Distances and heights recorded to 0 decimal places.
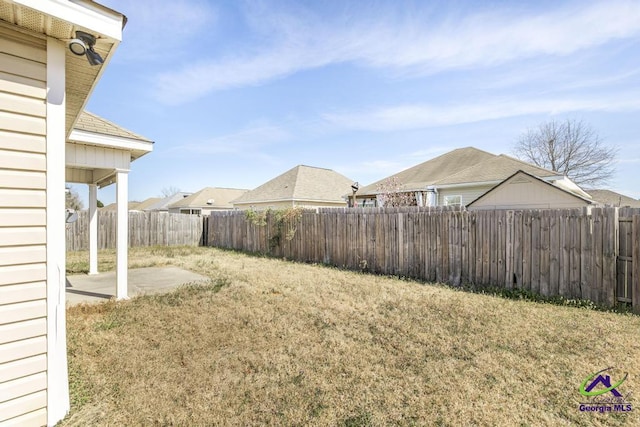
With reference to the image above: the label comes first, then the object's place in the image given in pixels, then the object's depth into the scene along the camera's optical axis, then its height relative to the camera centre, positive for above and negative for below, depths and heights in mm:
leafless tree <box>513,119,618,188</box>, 22781 +4871
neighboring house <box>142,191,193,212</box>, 40625 +1753
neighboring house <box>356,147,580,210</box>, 12734 +1644
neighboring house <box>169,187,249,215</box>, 31688 +1194
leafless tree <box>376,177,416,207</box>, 15480 +827
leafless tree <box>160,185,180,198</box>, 61288 +4727
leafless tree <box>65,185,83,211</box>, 39575 +1781
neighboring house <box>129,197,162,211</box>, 49781 +1675
